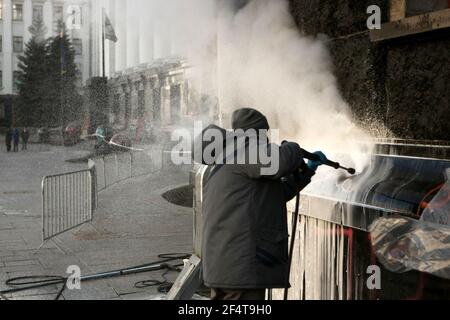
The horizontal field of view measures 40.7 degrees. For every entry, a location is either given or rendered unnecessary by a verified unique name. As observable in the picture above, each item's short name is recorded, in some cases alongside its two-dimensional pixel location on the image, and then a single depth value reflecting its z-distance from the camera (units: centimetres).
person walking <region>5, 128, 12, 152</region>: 3209
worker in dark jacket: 296
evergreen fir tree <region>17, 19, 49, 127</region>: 4575
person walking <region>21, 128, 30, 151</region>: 3425
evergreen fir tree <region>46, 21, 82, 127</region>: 3659
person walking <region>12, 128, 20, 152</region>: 3222
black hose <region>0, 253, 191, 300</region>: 543
